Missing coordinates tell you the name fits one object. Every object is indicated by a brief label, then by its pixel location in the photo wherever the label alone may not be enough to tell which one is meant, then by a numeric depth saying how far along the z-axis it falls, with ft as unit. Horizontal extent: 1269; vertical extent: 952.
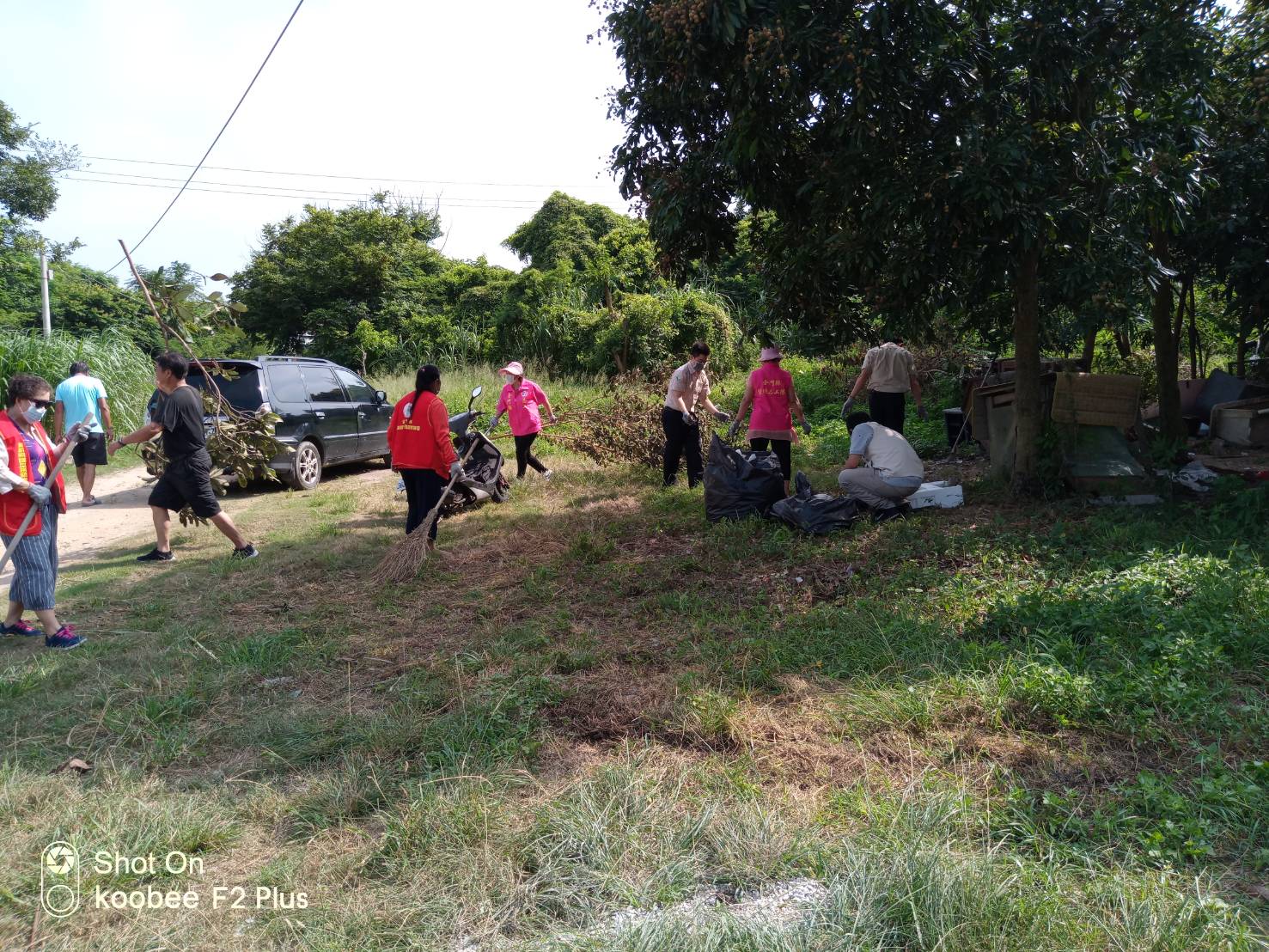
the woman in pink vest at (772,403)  29.37
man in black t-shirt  24.17
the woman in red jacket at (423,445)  24.43
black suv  35.32
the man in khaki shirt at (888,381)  30.53
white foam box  26.55
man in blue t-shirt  33.99
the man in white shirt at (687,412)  31.42
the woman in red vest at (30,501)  18.04
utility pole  64.96
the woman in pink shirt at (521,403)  34.01
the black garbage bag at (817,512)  24.29
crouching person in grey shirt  25.23
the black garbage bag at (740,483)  26.20
